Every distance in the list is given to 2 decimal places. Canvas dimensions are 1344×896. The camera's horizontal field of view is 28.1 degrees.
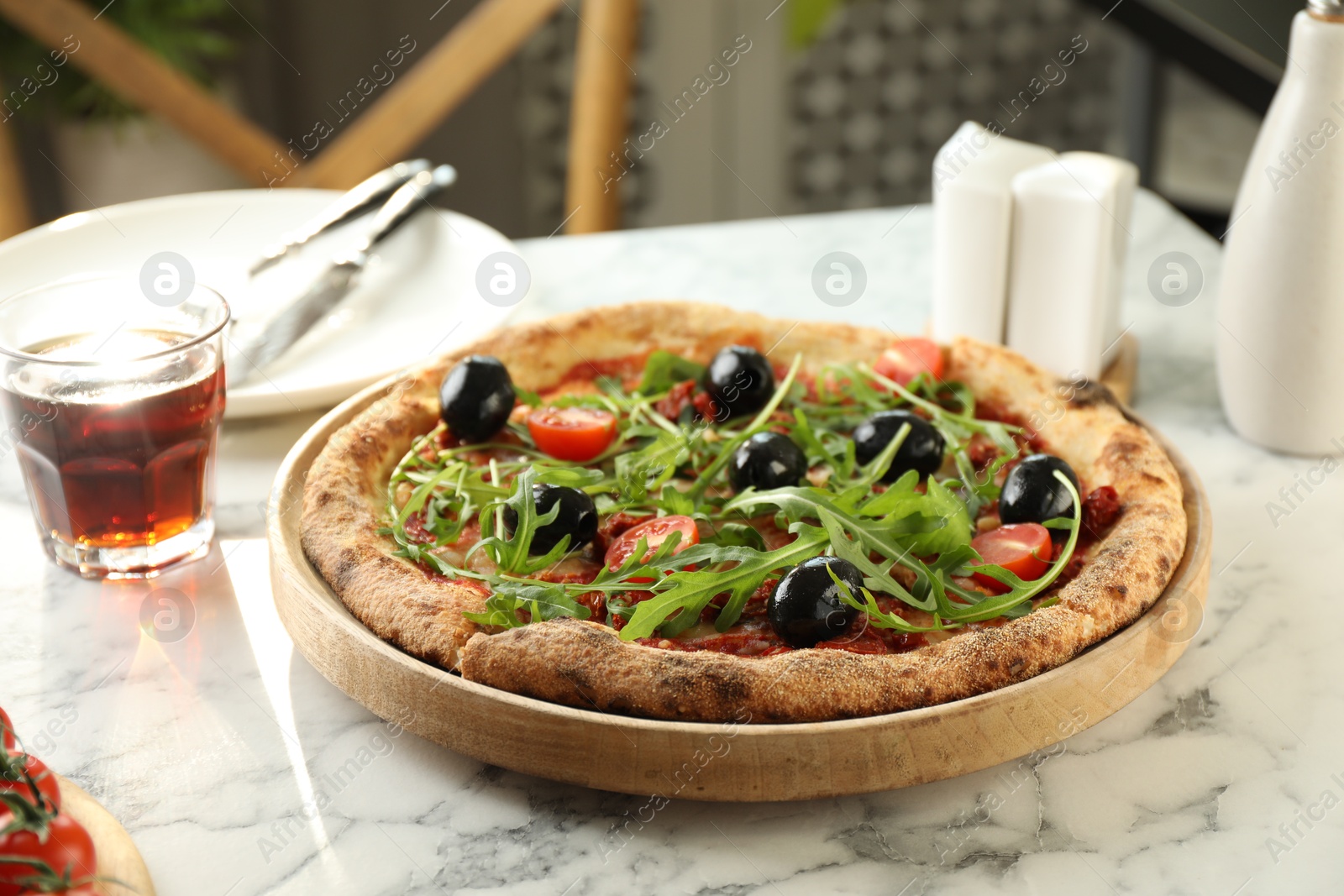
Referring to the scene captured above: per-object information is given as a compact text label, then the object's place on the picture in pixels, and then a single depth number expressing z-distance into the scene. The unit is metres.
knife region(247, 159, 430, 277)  1.14
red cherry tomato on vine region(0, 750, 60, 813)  0.77
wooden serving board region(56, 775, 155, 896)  0.79
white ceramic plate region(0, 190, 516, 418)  1.09
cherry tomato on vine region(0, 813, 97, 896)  0.76
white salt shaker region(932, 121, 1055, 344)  1.06
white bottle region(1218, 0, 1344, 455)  0.99
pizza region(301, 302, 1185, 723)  0.83
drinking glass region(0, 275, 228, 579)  0.92
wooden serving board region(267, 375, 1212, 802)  0.81
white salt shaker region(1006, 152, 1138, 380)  1.04
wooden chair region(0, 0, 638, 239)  1.40
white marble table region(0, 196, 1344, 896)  0.82
